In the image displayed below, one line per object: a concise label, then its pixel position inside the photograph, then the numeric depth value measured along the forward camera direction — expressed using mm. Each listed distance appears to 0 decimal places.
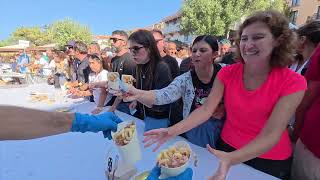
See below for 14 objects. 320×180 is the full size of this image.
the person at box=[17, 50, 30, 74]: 5340
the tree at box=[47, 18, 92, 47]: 24538
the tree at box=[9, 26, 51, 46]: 30303
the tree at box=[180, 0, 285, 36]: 10957
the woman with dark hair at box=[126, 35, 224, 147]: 1041
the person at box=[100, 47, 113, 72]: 2055
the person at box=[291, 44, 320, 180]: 782
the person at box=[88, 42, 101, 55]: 2904
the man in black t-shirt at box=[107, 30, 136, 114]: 1525
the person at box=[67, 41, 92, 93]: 2123
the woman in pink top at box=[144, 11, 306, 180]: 707
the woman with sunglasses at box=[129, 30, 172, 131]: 1233
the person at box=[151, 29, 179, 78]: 1851
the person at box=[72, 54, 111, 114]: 1587
